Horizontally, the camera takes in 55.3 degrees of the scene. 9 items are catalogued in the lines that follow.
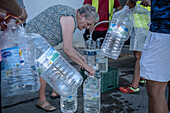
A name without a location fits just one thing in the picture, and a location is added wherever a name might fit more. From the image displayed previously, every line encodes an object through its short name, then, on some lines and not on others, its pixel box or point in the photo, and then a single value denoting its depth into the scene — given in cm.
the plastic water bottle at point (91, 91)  259
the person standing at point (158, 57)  151
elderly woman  211
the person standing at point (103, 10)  358
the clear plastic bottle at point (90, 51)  342
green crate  321
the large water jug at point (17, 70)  151
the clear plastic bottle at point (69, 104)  258
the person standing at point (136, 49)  286
